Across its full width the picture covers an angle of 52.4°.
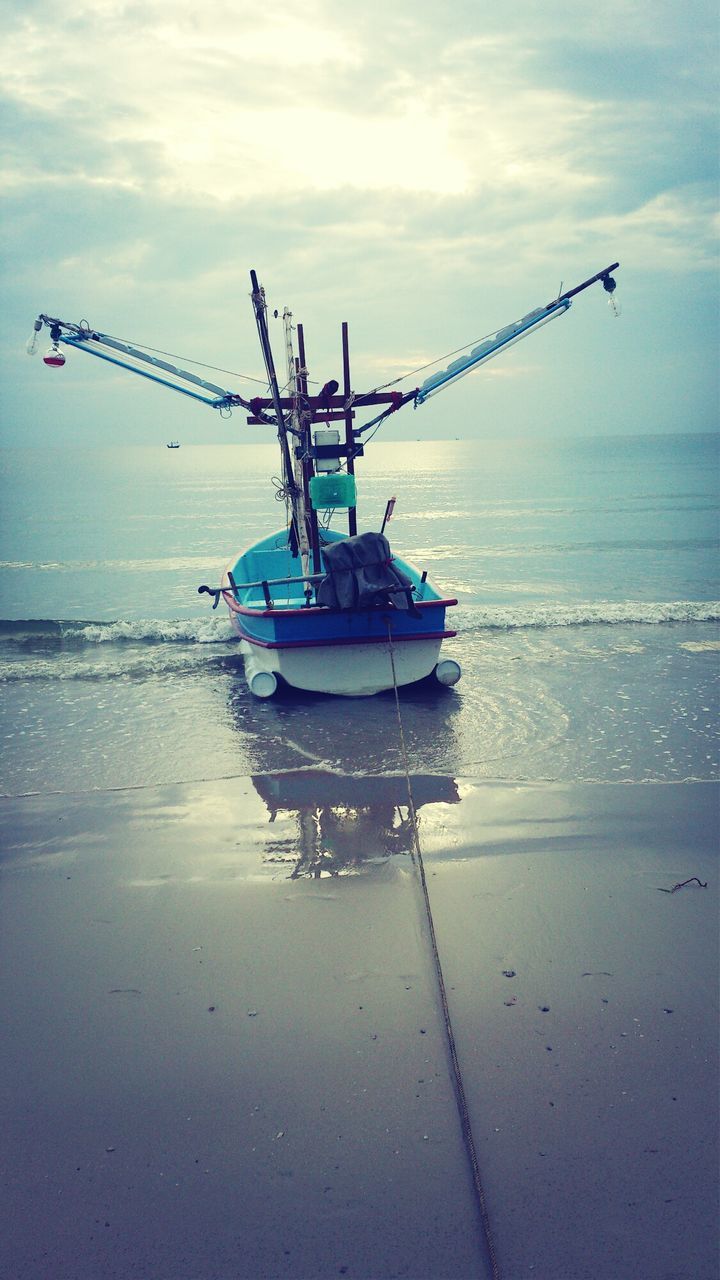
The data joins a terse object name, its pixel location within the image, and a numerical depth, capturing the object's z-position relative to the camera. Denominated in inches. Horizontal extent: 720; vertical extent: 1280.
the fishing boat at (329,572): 345.7
